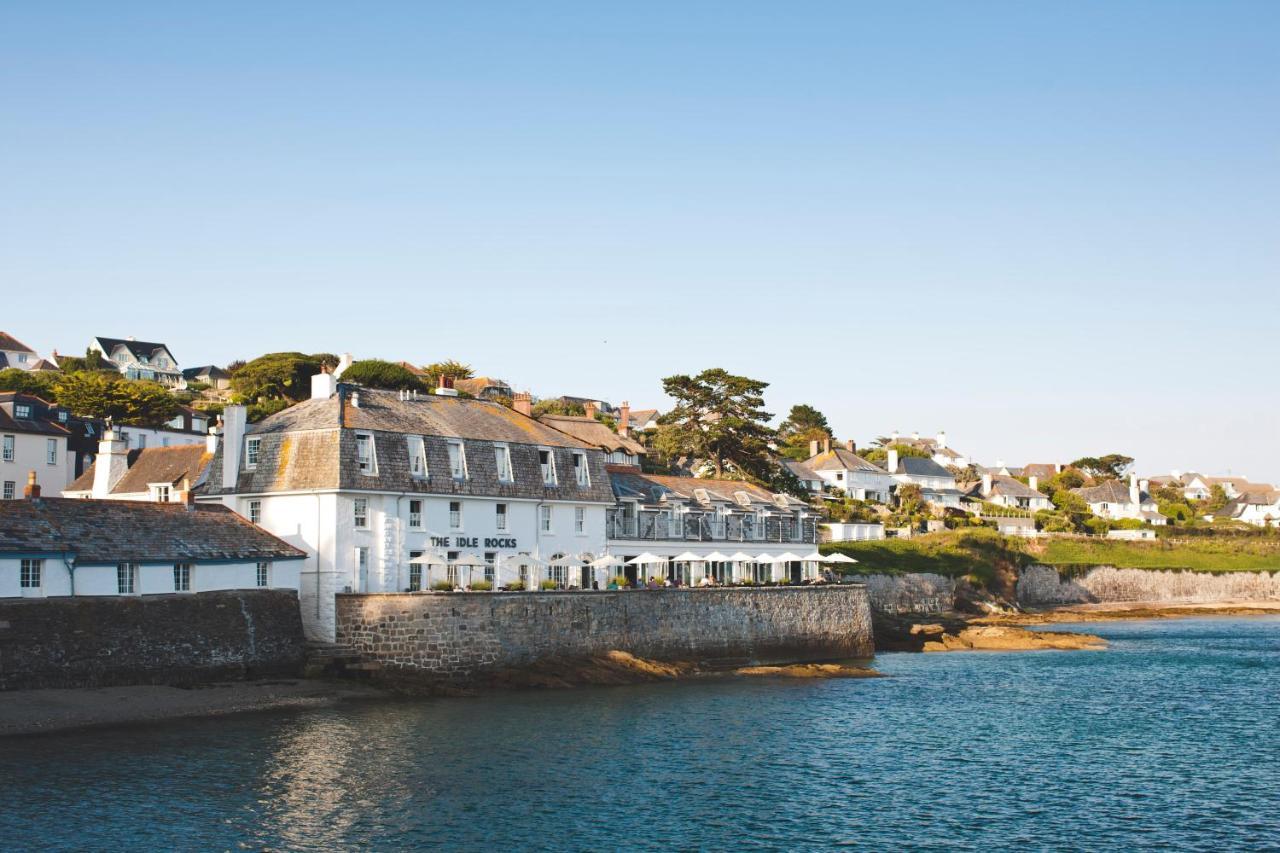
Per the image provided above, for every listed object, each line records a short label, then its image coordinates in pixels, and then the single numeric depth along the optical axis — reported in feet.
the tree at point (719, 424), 318.45
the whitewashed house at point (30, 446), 268.00
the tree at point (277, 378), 393.09
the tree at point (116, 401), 326.85
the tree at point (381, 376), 389.39
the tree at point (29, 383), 358.43
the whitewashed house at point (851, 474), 477.77
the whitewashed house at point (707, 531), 222.69
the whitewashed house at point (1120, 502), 574.15
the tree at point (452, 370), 443.32
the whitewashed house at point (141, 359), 547.49
